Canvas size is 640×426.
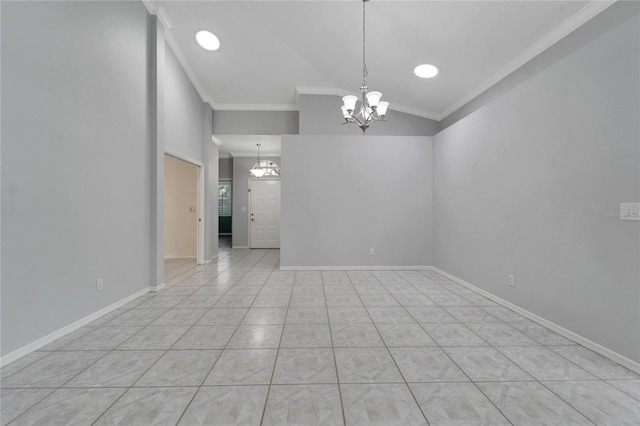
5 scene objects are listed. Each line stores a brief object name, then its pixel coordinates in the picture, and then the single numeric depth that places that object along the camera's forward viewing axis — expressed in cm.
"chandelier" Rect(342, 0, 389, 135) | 308
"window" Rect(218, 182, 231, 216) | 1038
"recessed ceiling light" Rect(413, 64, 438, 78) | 406
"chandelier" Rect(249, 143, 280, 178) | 786
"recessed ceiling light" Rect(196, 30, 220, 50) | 418
